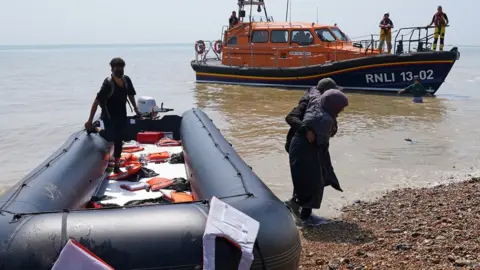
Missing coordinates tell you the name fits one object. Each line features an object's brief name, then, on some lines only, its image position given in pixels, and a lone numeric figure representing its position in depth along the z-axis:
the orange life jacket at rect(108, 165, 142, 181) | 4.32
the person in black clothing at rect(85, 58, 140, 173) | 4.06
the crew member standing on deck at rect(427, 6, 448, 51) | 12.09
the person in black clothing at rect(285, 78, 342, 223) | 3.58
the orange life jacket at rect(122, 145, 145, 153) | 5.33
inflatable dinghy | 2.04
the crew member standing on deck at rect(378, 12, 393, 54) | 12.73
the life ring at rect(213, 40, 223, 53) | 16.88
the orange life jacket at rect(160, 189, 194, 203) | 3.61
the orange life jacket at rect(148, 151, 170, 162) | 4.97
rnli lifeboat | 12.45
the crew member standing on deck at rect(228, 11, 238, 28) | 15.11
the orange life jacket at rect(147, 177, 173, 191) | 4.03
